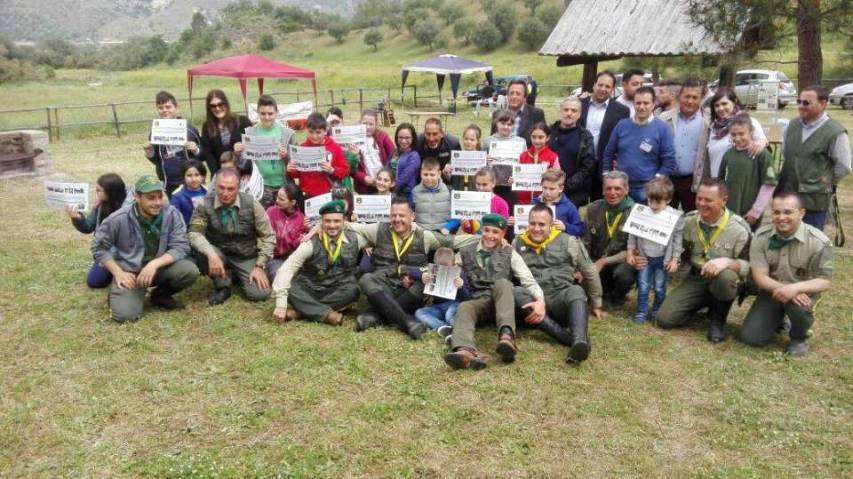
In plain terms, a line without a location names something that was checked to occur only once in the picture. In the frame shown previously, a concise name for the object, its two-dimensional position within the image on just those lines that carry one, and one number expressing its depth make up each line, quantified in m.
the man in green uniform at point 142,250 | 5.29
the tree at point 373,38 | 77.62
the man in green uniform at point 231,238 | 5.62
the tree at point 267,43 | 87.19
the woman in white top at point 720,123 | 5.60
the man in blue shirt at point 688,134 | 5.75
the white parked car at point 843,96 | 24.06
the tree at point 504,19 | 63.22
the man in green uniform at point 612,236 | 5.45
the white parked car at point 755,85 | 22.27
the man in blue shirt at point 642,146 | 5.62
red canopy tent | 15.44
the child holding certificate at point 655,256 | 5.16
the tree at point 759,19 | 8.38
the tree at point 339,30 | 87.77
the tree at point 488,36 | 62.31
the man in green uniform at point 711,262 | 4.90
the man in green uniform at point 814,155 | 5.41
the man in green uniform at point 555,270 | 4.89
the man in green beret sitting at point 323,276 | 5.21
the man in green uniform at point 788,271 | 4.54
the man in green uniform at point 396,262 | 5.16
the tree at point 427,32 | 70.69
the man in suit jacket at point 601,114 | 6.11
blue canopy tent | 24.06
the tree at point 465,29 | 67.19
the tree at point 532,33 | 58.01
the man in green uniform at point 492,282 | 4.68
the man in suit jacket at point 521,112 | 6.42
